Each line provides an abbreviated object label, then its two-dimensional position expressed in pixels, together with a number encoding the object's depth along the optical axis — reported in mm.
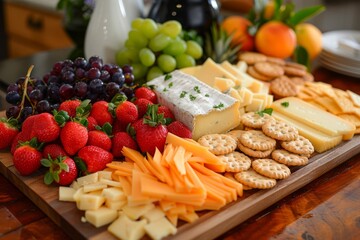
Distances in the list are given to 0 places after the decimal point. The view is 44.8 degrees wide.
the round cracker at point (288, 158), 1043
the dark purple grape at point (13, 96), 1177
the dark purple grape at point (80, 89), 1174
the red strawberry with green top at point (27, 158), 982
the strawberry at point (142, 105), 1136
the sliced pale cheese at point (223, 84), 1304
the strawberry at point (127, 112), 1083
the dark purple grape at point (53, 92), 1190
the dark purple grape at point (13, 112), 1142
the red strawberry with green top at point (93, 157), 995
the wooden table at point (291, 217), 914
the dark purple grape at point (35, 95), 1174
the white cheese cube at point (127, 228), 824
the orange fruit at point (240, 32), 1771
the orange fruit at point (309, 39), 1800
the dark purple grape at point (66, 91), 1180
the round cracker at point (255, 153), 1054
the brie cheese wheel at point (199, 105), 1127
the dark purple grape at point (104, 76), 1212
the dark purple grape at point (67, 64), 1231
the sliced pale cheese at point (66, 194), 933
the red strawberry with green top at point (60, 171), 958
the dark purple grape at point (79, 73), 1201
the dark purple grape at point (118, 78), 1227
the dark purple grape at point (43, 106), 1140
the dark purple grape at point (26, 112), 1129
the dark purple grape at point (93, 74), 1191
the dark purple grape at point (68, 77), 1195
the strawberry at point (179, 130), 1077
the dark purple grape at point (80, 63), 1219
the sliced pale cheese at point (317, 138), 1155
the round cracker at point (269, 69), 1535
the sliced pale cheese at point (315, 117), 1204
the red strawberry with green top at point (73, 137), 991
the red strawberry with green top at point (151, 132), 1026
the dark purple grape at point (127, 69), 1298
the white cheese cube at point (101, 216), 855
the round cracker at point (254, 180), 960
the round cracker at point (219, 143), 1037
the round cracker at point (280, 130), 1091
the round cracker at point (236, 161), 995
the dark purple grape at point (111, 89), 1198
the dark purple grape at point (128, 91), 1241
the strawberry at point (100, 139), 1031
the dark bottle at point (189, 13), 1648
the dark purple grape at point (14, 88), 1188
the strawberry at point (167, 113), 1133
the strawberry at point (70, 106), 1095
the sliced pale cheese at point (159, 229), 829
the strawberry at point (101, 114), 1097
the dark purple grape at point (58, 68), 1246
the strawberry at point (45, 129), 1000
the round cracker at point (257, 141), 1059
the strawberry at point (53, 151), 1000
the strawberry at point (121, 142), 1051
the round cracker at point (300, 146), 1074
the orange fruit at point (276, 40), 1703
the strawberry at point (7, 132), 1077
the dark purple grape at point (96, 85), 1183
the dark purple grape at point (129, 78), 1291
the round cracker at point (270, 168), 990
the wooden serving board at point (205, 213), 858
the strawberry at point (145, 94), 1216
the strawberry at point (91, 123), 1073
